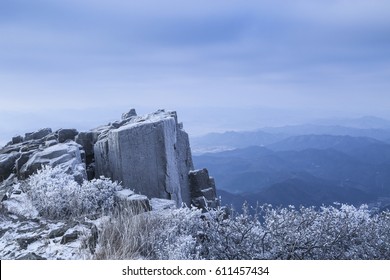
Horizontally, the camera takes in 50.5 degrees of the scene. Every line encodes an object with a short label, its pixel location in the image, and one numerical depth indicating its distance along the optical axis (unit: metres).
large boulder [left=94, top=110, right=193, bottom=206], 13.40
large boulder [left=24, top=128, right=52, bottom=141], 21.11
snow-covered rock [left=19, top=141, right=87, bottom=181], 13.11
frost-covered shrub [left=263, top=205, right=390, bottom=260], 8.80
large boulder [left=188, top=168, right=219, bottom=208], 18.73
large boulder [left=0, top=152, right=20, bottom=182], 15.61
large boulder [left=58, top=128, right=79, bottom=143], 18.48
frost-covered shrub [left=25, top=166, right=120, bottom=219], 9.99
